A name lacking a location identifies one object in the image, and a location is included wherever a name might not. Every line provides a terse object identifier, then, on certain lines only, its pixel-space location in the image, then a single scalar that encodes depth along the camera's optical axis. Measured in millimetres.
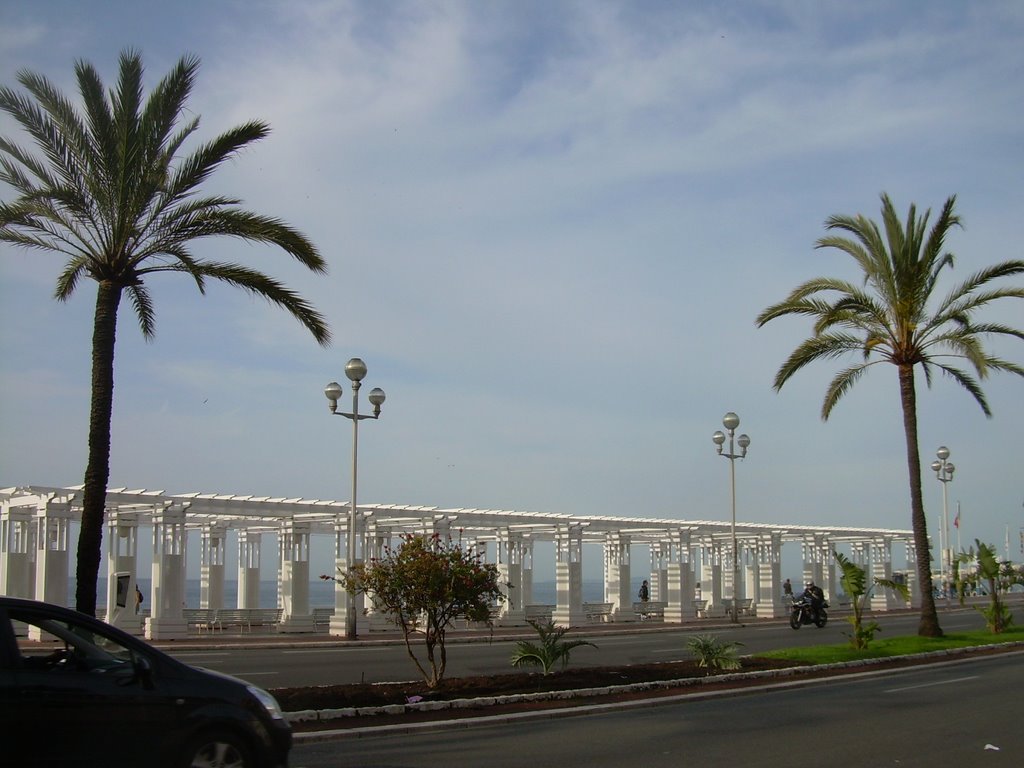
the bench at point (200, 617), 34906
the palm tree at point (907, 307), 25750
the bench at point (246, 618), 35906
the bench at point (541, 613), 39688
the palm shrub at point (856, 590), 22344
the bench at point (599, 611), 43500
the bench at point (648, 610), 45562
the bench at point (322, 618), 36469
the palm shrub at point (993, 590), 29031
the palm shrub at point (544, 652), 16766
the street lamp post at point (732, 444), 36219
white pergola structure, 29734
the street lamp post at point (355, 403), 28688
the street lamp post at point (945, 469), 45562
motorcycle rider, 38031
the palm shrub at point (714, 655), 18672
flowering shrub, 14367
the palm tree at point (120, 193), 15562
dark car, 7109
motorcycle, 37812
